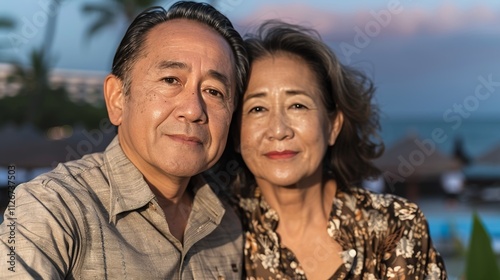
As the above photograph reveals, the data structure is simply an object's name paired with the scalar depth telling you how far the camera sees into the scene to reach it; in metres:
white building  27.69
